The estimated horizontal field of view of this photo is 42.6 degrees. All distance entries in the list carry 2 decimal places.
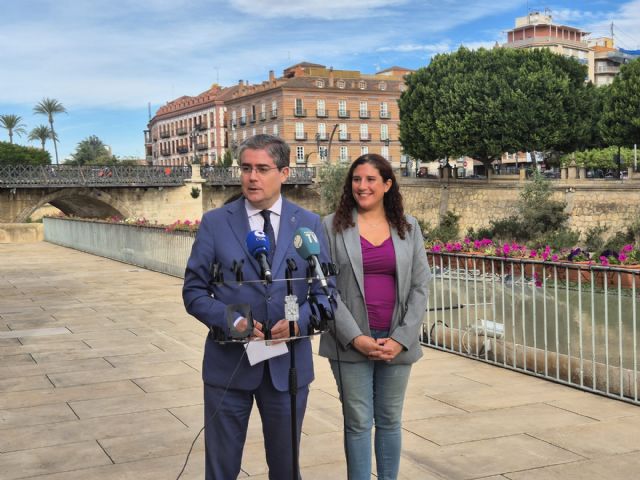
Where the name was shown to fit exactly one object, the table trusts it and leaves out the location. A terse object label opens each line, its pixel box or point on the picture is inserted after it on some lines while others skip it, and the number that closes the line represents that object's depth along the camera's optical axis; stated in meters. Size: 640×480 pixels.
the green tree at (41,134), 116.69
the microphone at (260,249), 2.90
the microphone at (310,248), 2.95
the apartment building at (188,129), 96.12
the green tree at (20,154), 90.25
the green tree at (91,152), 120.62
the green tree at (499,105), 47.75
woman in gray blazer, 3.63
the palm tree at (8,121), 107.94
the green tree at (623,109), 46.72
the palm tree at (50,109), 110.50
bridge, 44.16
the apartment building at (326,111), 80.44
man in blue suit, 3.16
